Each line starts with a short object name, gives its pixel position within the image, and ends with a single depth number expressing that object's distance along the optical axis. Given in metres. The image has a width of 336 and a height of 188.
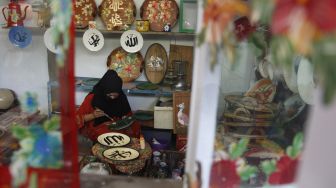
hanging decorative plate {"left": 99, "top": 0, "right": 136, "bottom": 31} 2.44
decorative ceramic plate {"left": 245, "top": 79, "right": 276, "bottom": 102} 0.96
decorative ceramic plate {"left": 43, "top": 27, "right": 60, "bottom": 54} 2.23
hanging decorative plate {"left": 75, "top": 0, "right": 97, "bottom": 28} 2.44
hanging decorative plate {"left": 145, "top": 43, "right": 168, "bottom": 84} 2.59
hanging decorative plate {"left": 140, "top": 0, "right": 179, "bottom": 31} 2.43
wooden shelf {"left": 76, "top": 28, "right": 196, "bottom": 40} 2.47
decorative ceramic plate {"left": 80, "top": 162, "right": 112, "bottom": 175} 1.54
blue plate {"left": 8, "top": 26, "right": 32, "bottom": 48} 2.37
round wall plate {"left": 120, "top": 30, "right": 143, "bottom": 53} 2.42
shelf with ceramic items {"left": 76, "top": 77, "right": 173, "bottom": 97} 2.46
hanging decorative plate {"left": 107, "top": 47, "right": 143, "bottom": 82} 2.59
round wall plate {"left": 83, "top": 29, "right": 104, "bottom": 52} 2.45
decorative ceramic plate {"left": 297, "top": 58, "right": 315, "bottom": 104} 0.94
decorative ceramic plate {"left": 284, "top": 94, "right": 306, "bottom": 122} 0.81
